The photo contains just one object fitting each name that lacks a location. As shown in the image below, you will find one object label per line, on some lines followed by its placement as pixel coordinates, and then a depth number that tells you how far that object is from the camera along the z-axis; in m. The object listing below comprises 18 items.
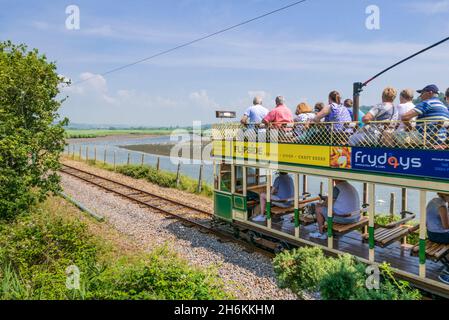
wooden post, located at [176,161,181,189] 19.18
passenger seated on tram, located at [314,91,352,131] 7.92
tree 10.79
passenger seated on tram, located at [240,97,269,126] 10.15
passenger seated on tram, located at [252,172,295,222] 10.02
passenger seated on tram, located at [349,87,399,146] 6.83
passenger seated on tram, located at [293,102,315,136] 9.13
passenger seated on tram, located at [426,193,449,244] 6.68
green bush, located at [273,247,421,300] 5.01
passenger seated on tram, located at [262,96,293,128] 9.23
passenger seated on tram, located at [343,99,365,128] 8.89
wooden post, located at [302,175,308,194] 11.09
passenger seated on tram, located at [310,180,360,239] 8.20
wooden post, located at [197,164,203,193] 18.12
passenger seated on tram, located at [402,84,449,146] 6.00
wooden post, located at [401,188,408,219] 9.63
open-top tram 6.26
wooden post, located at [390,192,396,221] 13.05
